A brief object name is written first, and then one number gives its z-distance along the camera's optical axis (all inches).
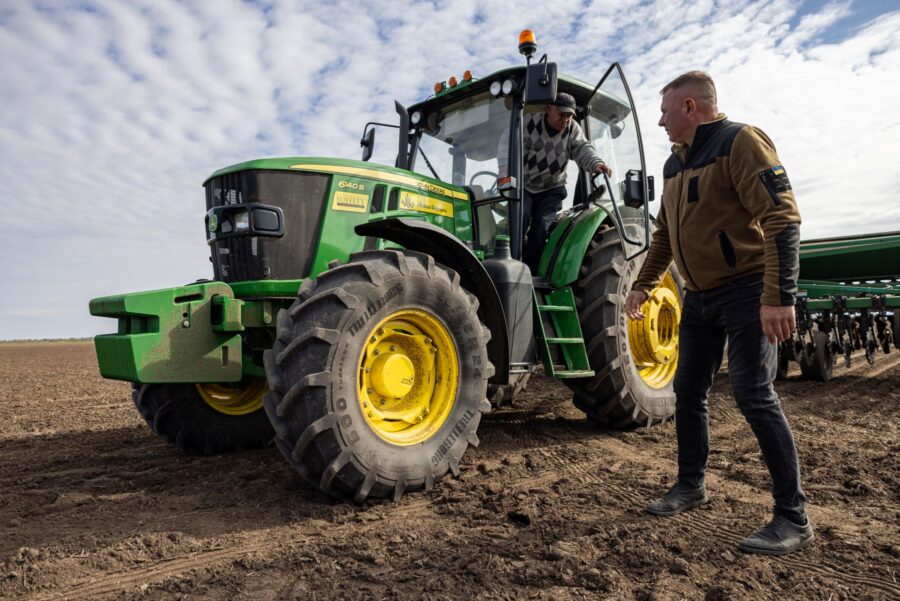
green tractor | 121.7
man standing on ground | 96.6
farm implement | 293.4
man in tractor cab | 191.0
